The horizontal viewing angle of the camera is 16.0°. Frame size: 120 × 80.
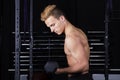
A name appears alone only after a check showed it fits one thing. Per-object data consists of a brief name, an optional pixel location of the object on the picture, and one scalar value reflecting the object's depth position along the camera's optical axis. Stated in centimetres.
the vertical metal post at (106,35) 764
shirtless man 478
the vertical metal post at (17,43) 619
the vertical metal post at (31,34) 779
